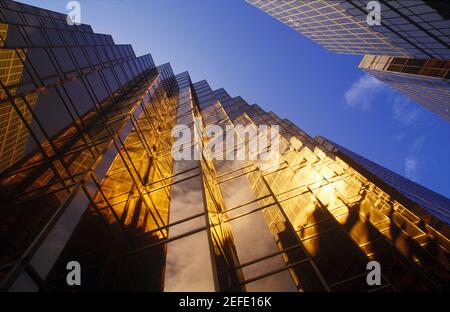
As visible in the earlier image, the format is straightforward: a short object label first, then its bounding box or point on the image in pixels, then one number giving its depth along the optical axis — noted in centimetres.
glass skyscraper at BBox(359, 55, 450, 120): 4159
